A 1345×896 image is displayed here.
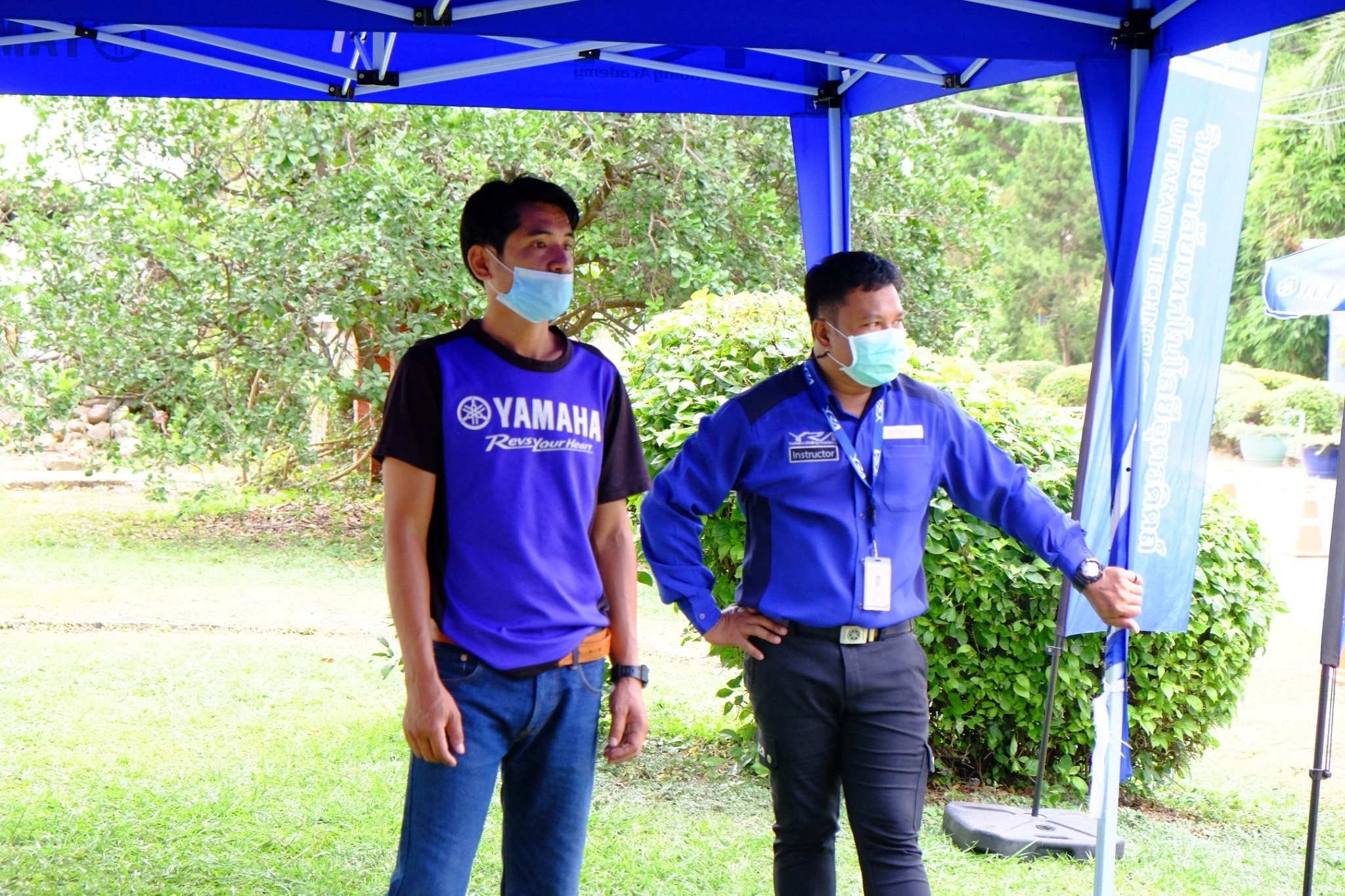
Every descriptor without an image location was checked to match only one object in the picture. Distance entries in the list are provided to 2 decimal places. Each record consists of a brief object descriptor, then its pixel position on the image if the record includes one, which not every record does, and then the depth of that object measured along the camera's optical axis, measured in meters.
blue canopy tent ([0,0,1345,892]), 3.15
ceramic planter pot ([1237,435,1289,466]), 24.66
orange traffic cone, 17.44
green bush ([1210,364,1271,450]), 25.50
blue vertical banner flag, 3.76
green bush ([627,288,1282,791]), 5.18
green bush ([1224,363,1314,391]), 25.84
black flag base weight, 4.83
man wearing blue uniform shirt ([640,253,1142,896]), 2.98
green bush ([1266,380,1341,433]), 24.39
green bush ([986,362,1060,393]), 28.66
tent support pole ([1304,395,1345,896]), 3.93
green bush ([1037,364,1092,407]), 27.28
